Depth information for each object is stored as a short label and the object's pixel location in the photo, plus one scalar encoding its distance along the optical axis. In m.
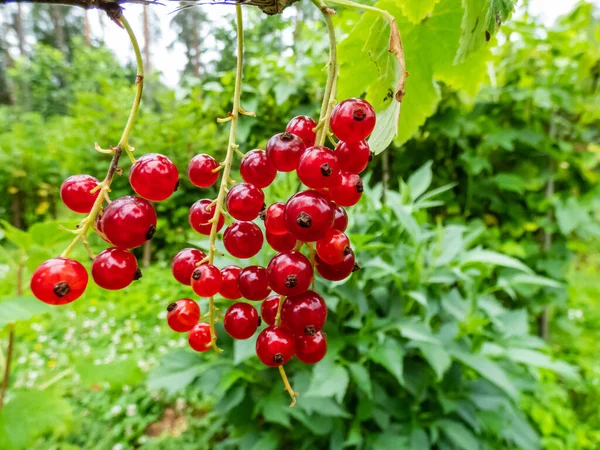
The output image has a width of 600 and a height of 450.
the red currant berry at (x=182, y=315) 0.10
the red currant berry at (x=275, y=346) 0.09
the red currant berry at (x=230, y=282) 0.10
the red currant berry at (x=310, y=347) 0.09
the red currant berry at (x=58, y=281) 0.08
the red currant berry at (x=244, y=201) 0.09
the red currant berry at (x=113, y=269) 0.08
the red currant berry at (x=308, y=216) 0.08
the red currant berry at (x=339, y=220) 0.09
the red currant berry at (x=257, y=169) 0.09
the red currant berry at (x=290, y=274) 0.08
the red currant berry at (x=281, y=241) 0.10
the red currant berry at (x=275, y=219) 0.09
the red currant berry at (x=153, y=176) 0.09
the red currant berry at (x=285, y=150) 0.09
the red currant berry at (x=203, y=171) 0.10
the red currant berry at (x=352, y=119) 0.08
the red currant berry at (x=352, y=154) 0.09
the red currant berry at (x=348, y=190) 0.09
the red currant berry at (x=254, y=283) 0.09
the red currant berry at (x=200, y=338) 0.10
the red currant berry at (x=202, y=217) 0.10
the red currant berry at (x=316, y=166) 0.08
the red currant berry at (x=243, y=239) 0.09
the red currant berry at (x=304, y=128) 0.10
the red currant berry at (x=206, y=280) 0.09
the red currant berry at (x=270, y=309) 0.10
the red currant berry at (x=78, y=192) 0.09
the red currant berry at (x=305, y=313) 0.08
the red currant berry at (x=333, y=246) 0.09
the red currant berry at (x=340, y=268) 0.09
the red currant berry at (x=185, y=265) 0.10
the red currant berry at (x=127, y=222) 0.08
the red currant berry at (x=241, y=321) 0.09
